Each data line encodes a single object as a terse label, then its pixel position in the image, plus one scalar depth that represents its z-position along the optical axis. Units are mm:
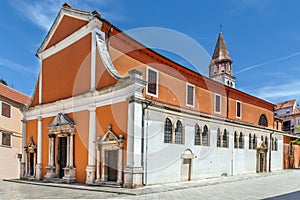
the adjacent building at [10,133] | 21375
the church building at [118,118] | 12383
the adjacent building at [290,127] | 27281
